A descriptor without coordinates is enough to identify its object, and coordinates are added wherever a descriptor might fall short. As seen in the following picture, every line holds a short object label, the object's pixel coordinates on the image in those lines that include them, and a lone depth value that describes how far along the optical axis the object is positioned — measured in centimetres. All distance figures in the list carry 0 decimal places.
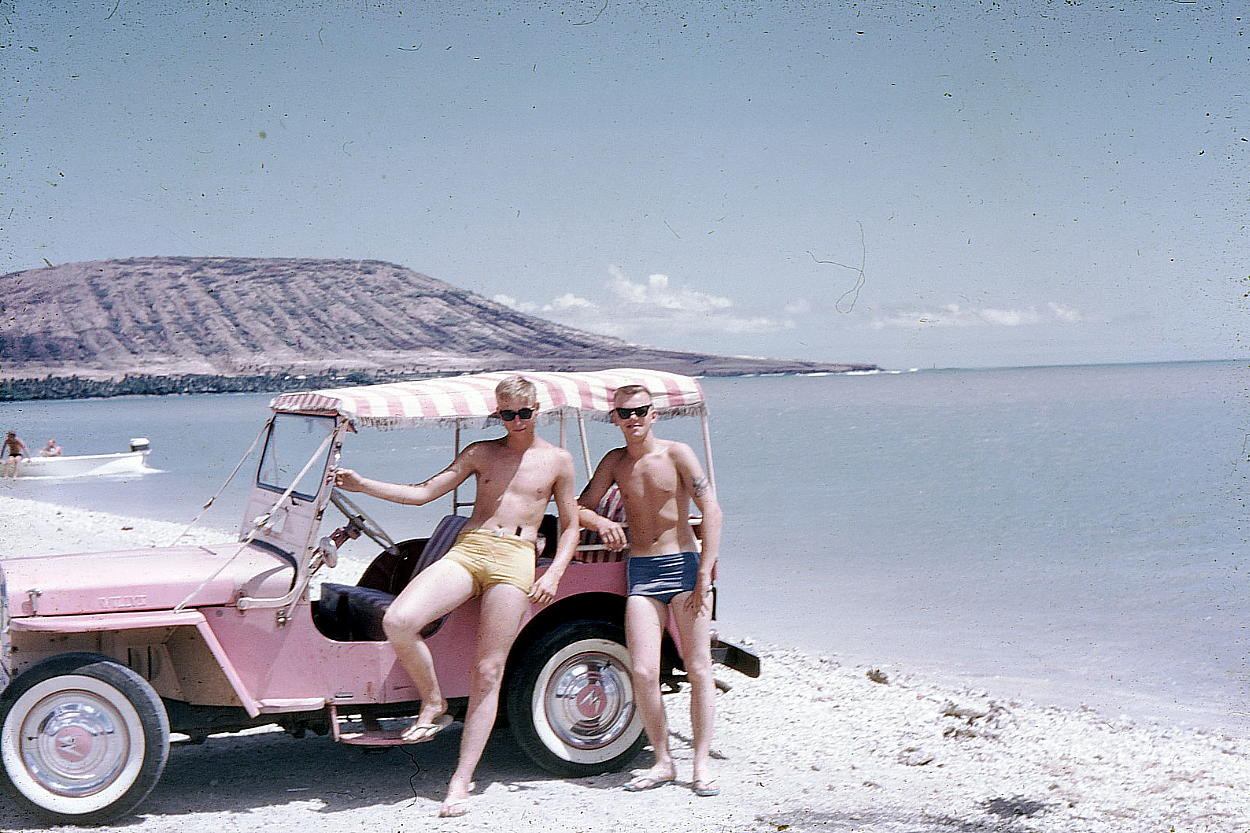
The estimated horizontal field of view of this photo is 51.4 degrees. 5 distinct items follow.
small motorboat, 3631
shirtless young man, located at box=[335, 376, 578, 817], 596
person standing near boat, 3559
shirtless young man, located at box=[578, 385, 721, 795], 636
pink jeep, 553
